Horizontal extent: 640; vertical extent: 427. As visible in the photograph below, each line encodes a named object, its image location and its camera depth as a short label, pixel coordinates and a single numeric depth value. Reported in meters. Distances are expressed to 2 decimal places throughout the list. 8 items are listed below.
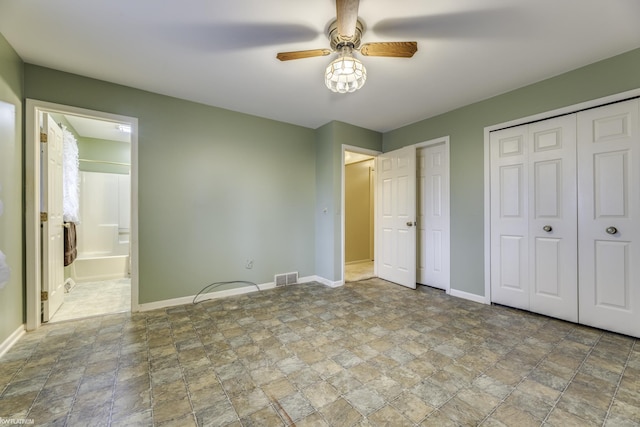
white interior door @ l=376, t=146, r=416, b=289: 3.85
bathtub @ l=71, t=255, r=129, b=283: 4.12
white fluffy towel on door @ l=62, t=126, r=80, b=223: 3.49
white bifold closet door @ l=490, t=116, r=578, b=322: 2.61
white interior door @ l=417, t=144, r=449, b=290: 3.71
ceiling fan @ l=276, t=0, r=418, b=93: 1.85
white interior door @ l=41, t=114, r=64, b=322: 2.55
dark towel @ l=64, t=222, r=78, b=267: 3.38
